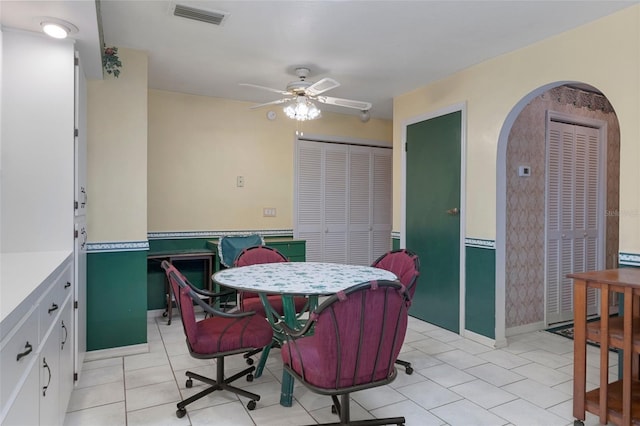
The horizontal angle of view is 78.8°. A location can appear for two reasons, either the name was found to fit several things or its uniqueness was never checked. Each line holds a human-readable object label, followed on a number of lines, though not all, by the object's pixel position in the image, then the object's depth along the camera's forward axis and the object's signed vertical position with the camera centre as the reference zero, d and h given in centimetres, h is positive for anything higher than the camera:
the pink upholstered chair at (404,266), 270 -43
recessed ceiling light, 224 +106
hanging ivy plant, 311 +117
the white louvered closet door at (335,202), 541 +10
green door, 381 -4
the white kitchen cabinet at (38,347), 121 -54
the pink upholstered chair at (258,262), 297 -45
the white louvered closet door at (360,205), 563 +7
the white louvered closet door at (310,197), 519 +17
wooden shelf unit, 193 -68
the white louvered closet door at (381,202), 582 +12
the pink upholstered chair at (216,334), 215 -72
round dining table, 214 -43
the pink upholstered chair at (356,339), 163 -56
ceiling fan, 337 +95
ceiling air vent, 255 +130
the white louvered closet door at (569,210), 402 +1
